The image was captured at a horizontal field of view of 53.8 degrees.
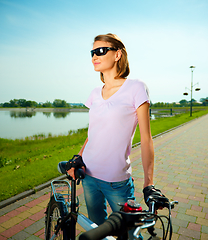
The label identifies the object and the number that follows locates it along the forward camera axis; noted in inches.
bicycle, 30.7
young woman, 53.9
